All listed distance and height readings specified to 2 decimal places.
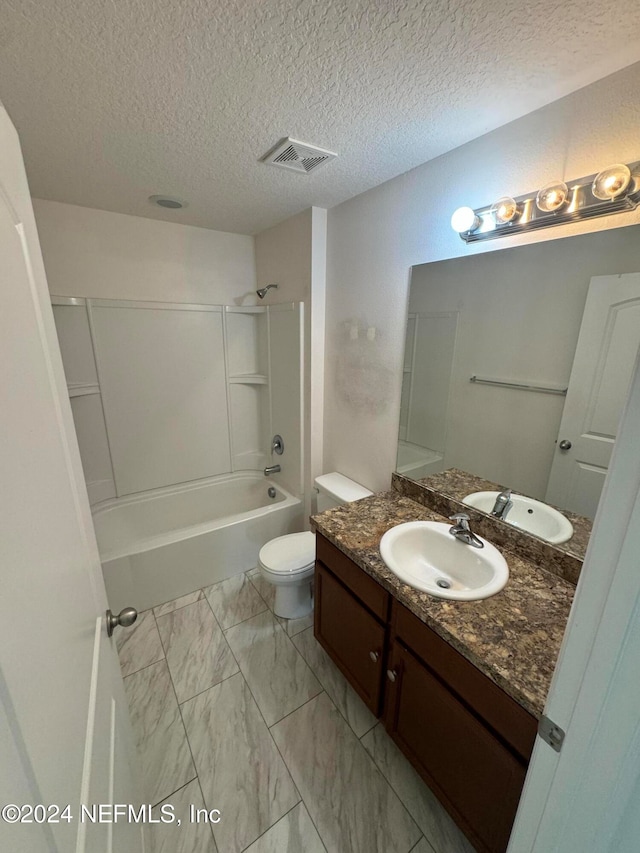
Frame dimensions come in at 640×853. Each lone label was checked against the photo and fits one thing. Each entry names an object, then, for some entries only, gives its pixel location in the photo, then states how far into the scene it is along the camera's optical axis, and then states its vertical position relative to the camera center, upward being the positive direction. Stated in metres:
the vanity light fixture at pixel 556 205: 0.97 +0.44
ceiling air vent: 1.35 +0.74
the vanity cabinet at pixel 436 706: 0.90 -1.11
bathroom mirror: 1.08 -0.07
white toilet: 1.85 -1.20
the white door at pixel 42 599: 0.37 -0.36
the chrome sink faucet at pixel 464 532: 1.32 -0.73
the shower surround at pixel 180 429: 2.17 -0.69
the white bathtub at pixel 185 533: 2.01 -1.32
